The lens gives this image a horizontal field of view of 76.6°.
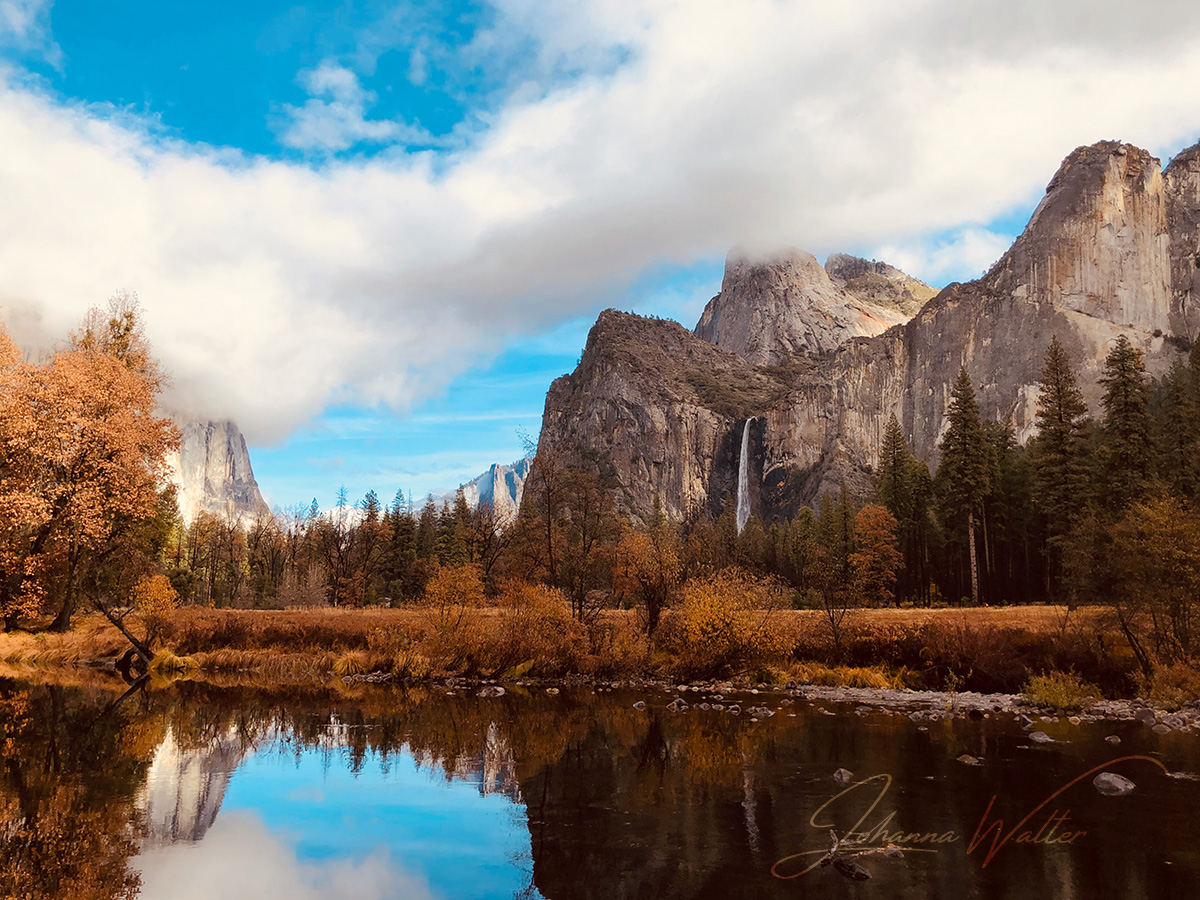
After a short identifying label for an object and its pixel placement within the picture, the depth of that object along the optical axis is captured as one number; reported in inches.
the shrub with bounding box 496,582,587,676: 1238.3
